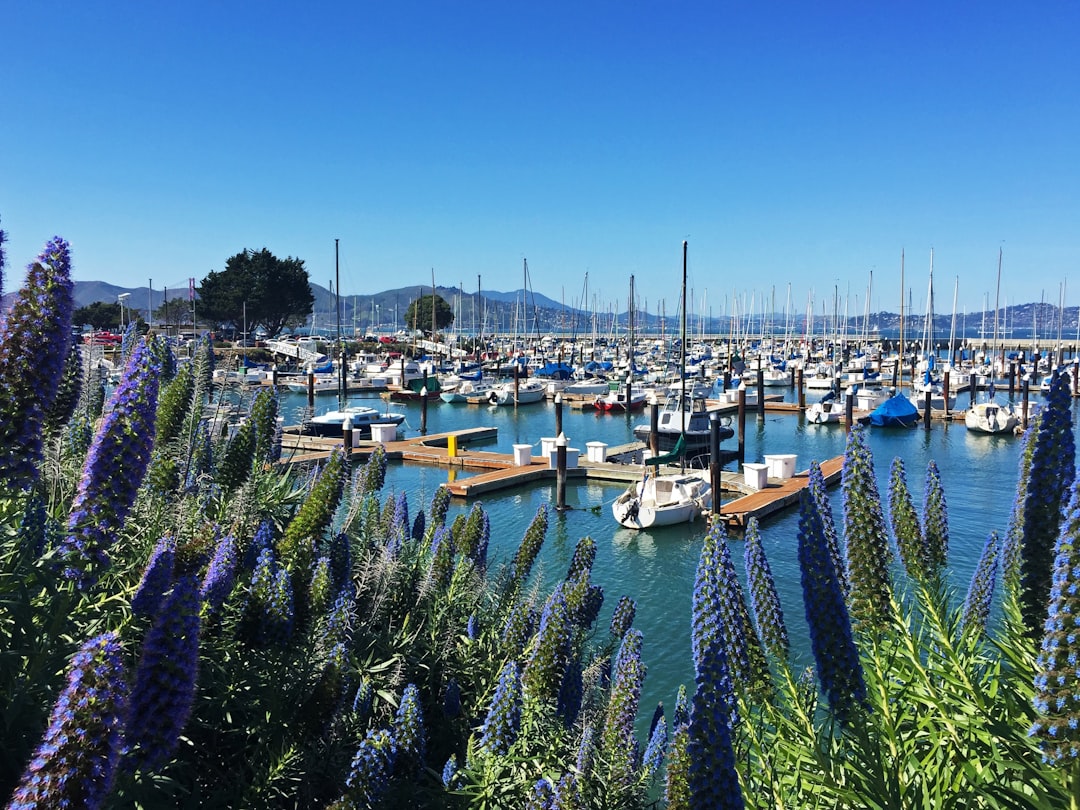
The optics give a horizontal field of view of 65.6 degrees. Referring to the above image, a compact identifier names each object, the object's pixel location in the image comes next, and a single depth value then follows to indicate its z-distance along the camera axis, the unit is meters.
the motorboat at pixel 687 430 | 39.44
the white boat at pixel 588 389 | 69.69
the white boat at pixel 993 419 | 49.62
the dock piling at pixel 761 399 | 57.96
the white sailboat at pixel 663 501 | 27.58
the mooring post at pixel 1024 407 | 50.43
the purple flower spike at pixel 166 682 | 3.30
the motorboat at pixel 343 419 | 42.94
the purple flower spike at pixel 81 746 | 2.50
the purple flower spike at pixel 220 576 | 5.21
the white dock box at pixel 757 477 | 31.94
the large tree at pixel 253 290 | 104.94
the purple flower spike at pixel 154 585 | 4.00
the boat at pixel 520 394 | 66.56
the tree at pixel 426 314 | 141.25
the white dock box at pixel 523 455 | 36.50
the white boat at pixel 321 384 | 73.84
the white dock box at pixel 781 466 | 33.69
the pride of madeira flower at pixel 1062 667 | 2.73
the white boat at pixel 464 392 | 68.81
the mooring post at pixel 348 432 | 30.44
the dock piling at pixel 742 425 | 40.25
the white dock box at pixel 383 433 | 41.44
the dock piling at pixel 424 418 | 47.94
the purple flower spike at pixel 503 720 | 5.29
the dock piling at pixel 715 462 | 26.23
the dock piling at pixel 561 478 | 30.78
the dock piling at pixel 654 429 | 39.56
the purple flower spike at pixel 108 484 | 4.04
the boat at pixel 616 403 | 62.69
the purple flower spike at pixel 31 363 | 3.71
